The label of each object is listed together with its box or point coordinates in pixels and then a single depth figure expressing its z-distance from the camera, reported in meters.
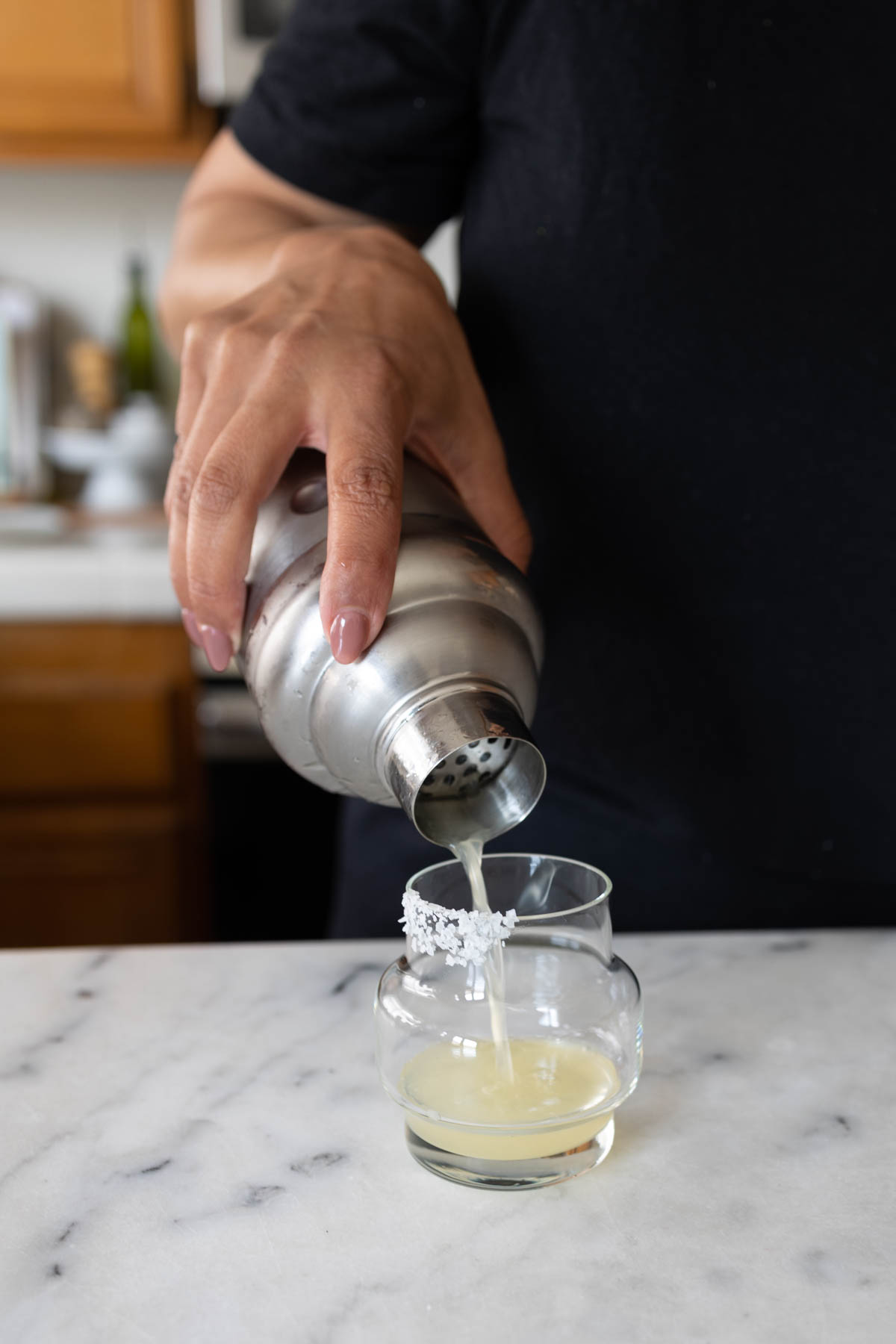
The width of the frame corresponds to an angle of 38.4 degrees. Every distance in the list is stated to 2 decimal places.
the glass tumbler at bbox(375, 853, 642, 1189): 0.46
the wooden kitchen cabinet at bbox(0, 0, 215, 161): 2.06
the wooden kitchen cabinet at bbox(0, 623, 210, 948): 1.87
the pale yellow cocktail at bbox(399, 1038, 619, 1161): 0.46
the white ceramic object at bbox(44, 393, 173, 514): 2.28
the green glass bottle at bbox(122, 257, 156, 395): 2.41
